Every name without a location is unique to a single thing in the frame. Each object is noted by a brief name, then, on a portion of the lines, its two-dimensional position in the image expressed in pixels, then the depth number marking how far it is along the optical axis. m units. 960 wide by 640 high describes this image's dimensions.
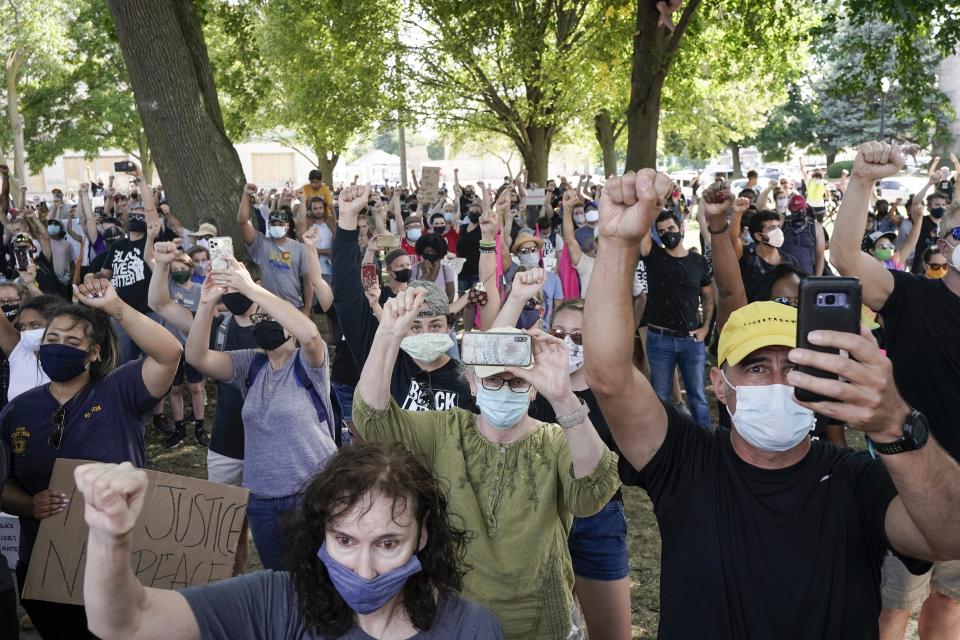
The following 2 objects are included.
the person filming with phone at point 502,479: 3.14
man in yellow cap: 2.25
